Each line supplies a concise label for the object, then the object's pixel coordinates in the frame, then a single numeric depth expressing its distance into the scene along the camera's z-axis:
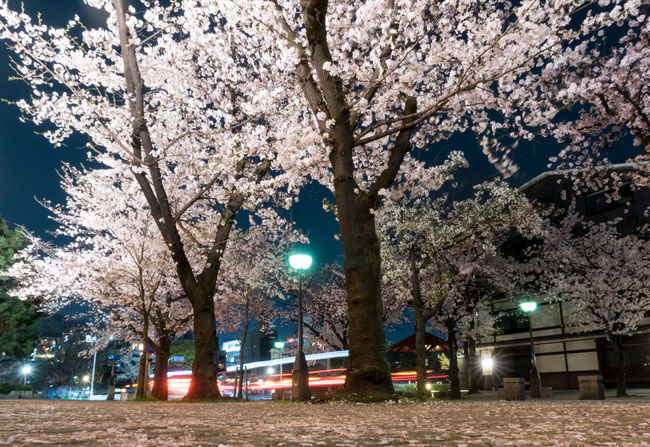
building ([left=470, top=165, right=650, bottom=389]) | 27.53
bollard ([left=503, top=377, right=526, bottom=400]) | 16.67
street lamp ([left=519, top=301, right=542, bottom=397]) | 22.08
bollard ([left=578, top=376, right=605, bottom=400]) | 16.64
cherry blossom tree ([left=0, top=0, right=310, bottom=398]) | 13.77
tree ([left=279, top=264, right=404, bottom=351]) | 38.44
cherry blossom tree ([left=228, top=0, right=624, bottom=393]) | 10.12
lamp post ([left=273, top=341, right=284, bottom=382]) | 31.70
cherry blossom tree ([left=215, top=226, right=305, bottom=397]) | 27.48
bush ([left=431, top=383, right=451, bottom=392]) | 31.92
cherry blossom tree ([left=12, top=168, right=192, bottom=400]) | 23.95
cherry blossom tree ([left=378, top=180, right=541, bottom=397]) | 22.02
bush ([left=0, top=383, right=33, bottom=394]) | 32.98
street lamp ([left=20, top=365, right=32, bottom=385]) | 56.16
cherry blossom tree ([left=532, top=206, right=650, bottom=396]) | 23.66
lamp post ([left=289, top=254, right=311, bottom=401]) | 14.27
